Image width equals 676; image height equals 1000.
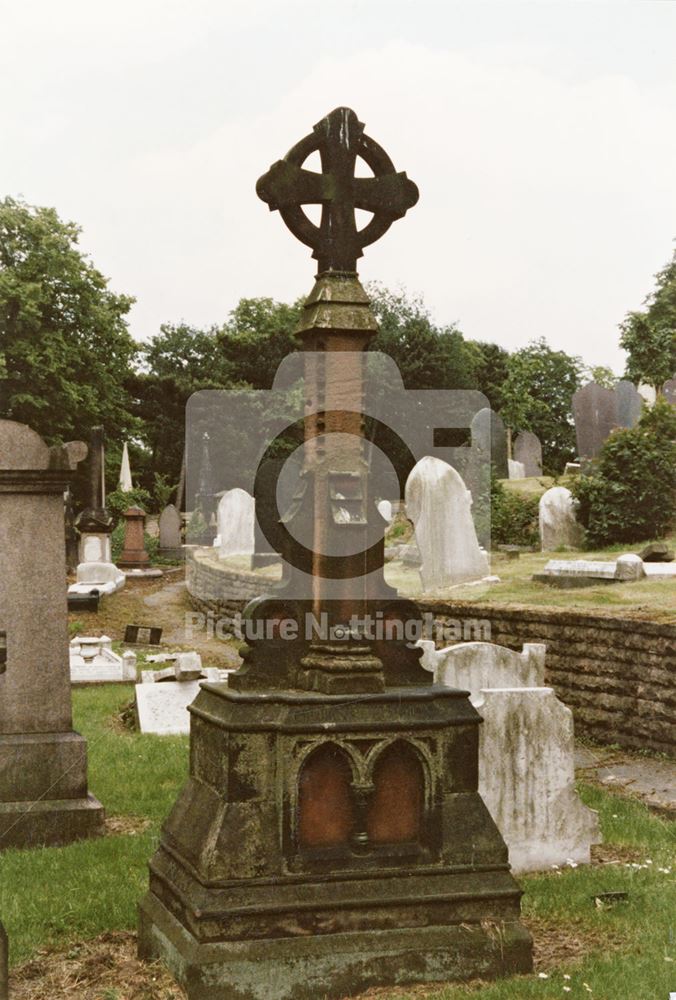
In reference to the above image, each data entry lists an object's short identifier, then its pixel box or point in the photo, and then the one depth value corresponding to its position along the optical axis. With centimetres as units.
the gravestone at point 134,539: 3303
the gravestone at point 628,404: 3391
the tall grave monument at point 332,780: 462
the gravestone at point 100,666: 1416
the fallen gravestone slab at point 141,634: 1678
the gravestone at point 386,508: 2262
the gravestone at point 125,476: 4281
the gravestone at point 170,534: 3706
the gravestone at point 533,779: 661
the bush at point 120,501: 4128
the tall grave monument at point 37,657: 705
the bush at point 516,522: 2390
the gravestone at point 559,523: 2066
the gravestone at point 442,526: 1544
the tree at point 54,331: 3919
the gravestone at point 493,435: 3396
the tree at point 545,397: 4884
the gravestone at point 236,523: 2717
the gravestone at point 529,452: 4050
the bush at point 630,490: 1944
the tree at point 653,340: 4312
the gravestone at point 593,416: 3123
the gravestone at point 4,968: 387
